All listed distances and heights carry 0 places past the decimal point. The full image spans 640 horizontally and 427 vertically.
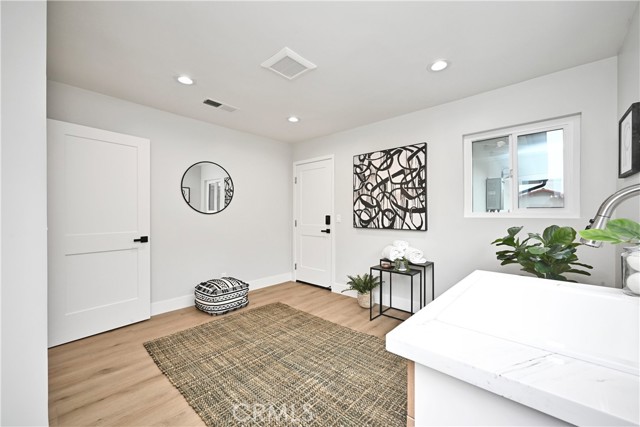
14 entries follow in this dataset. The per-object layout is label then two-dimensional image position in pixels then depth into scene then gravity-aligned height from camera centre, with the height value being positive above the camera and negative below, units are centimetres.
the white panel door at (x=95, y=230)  237 -17
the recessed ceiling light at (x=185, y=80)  229 +117
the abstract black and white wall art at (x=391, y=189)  301 +30
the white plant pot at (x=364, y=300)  321 -106
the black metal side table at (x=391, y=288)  275 -87
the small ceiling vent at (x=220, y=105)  280 +117
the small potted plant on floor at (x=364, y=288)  319 -91
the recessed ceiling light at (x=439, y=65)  205 +117
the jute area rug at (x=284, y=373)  157 -118
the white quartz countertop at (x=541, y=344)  46 -32
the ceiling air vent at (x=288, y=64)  196 +116
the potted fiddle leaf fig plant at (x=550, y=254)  180 -29
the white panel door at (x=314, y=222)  399 -14
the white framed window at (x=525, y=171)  223 +39
